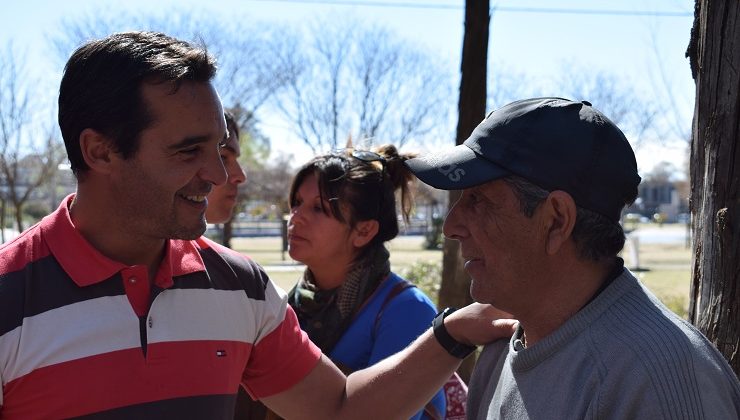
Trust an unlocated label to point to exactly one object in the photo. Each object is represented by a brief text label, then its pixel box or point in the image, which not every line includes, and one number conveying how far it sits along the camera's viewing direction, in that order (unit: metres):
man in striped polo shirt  1.89
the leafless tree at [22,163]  17.39
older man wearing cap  1.64
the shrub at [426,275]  11.79
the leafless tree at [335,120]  20.15
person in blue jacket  3.26
